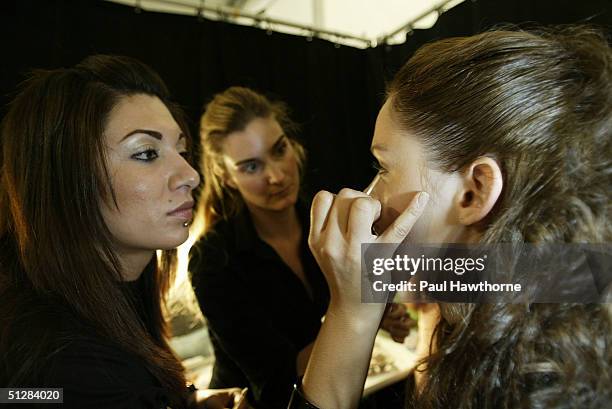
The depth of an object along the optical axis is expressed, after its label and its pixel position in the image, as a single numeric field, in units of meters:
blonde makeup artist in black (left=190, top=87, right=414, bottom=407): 0.93
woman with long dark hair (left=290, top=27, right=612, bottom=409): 0.46
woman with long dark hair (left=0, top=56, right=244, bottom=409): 0.56
